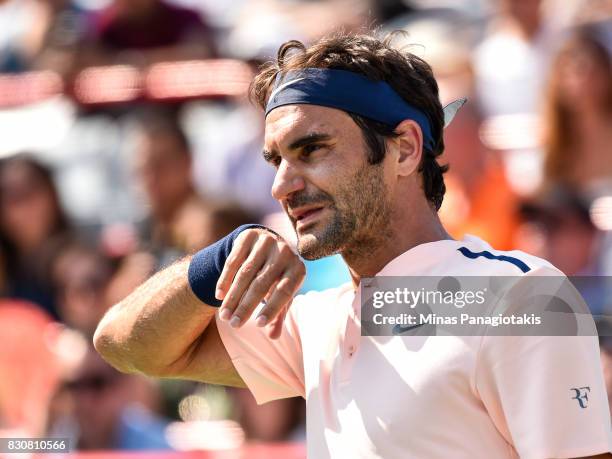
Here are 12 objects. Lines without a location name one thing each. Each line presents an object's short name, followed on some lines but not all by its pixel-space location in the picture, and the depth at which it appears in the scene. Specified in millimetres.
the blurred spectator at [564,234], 11367
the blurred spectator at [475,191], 12062
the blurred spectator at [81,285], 12859
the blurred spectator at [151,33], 14922
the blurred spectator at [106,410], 11375
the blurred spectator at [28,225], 13797
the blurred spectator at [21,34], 16016
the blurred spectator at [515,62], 12828
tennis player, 5305
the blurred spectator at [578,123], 11852
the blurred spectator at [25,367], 12414
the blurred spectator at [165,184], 12734
